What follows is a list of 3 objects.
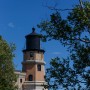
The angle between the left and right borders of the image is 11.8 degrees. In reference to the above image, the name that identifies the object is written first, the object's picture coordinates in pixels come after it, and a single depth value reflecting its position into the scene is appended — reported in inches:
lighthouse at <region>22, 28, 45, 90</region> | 4722.0
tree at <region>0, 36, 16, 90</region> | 2510.6
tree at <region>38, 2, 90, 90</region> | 1172.5
